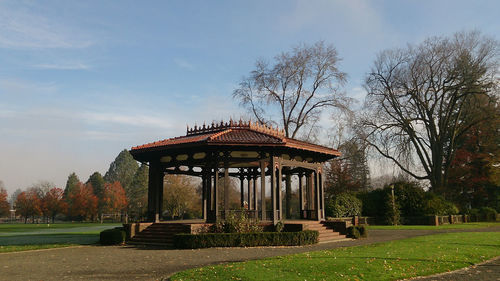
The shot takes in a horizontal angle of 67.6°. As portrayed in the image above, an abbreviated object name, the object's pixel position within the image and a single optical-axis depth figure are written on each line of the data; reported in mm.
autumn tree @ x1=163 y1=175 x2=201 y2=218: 50625
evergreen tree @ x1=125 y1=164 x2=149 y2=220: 62150
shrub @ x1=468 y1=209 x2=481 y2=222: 33219
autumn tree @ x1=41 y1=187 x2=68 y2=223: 62438
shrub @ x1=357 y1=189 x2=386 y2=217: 31708
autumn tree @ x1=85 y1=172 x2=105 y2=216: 75619
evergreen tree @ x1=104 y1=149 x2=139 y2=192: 82606
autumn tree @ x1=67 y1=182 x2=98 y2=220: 61688
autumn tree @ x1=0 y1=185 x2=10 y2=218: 67562
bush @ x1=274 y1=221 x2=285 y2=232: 16031
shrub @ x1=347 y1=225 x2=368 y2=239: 18234
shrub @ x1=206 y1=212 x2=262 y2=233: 15574
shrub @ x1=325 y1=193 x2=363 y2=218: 29625
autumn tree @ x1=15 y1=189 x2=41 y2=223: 61688
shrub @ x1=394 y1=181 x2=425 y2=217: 30562
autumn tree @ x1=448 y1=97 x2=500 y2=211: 36094
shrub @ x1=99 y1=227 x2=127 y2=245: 16906
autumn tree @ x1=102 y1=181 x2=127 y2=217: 62906
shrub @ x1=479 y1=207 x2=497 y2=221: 34031
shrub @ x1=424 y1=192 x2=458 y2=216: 30138
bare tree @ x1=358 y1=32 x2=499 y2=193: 32031
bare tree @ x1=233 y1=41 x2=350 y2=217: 32031
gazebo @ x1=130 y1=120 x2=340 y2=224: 16672
